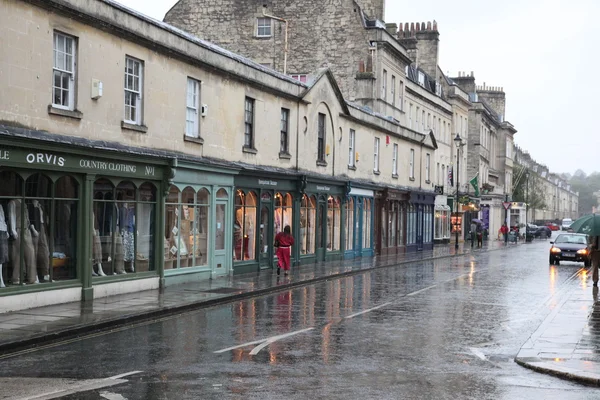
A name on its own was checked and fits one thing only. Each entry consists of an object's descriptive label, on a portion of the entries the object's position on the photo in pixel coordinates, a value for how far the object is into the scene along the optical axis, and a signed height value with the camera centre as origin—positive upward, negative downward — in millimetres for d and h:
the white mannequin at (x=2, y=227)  16375 -160
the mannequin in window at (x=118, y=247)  20328 -681
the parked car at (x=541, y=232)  93750 -1071
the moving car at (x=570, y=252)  39875 -1434
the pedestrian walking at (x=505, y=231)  72062 -792
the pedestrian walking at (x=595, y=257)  26203 -1103
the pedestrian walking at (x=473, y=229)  63312 -542
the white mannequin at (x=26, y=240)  16688 -439
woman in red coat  26719 -866
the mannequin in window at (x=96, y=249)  19406 -707
